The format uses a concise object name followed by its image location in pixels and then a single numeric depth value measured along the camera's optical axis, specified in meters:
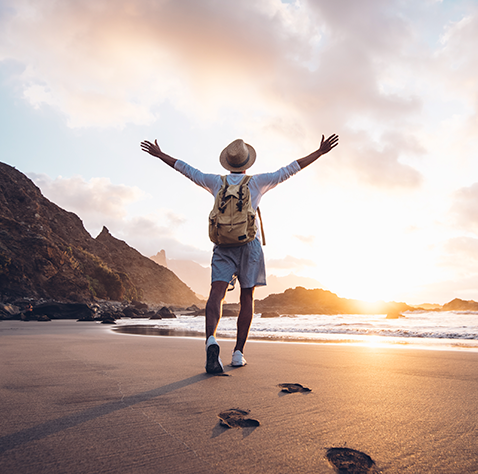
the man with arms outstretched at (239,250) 2.92
